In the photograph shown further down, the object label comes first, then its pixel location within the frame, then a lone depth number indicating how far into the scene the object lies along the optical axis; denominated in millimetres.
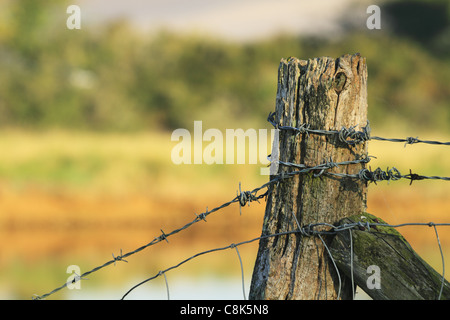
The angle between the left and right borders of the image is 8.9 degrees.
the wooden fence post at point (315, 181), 3507
